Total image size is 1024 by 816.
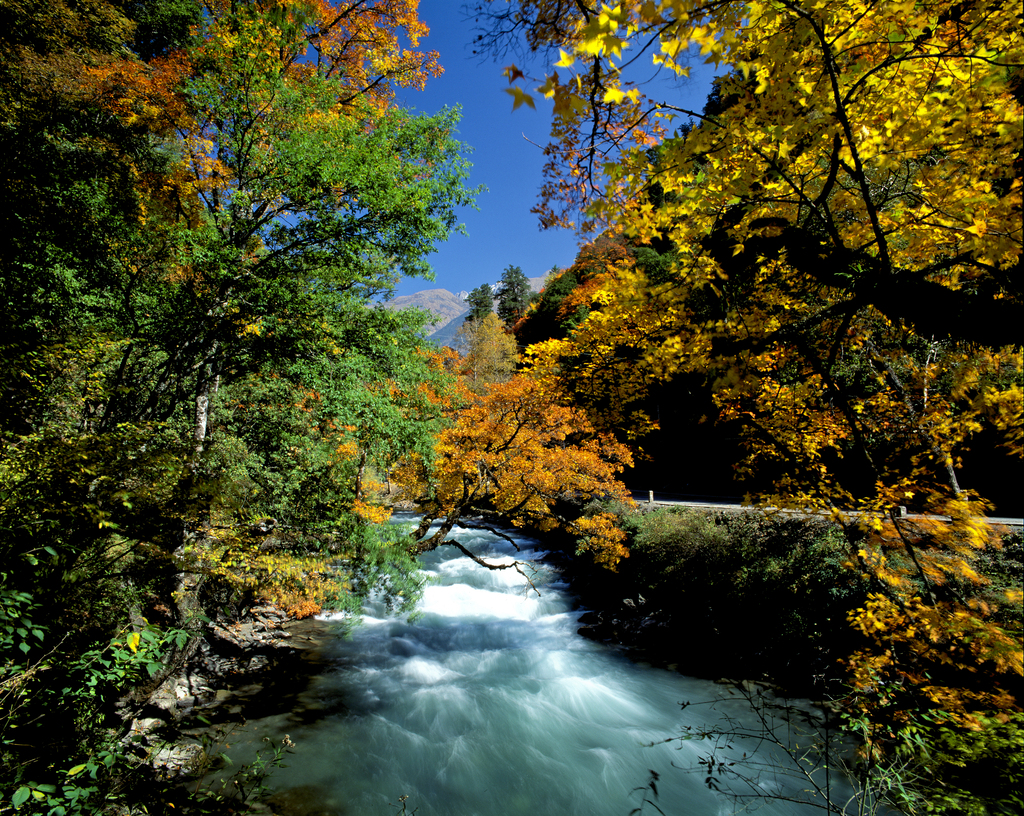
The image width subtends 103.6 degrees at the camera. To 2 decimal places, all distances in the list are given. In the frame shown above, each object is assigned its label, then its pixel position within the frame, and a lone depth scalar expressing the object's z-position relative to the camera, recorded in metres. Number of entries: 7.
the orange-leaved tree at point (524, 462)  10.80
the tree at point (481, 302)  43.95
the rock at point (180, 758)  5.50
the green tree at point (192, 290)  4.52
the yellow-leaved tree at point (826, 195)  1.78
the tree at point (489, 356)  30.31
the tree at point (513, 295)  43.70
